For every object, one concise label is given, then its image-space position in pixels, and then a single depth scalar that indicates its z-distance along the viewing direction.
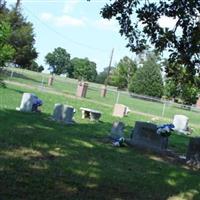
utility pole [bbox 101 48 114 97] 43.54
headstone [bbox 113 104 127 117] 22.14
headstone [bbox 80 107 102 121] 17.11
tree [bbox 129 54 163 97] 63.51
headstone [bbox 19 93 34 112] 15.41
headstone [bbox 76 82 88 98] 34.02
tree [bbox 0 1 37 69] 45.86
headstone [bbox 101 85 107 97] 43.53
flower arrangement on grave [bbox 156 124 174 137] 11.08
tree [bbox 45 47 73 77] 111.27
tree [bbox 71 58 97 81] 102.87
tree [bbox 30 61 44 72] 93.36
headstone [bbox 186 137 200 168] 10.26
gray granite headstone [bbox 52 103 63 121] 14.00
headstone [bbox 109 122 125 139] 11.78
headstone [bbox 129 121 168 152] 11.09
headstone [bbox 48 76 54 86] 43.51
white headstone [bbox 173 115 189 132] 20.35
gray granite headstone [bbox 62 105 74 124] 13.92
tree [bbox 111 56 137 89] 79.49
